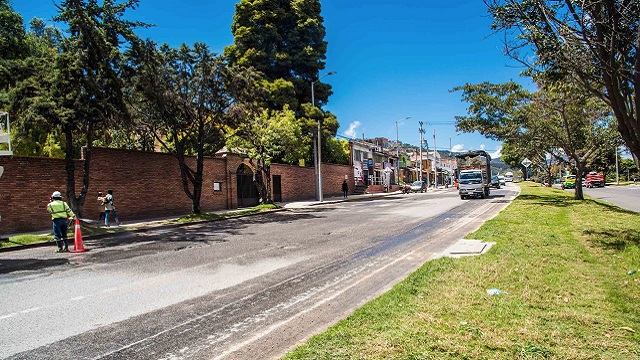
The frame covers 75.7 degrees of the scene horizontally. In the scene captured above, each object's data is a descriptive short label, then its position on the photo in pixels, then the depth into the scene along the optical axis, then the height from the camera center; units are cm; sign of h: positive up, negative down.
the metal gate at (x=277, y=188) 3481 -5
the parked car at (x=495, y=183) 5104 -62
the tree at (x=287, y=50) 3747 +1323
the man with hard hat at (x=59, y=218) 1149 -59
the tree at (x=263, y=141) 2617 +312
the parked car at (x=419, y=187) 5390 -76
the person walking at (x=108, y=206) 1833 -53
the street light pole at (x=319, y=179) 3346 +53
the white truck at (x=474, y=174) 2948 +41
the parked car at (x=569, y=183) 4814 -96
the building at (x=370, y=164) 5616 +295
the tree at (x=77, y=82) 1519 +444
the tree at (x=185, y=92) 1883 +492
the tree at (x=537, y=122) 2302 +324
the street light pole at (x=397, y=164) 7862 +348
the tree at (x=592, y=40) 829 +302
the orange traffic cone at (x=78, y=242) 1167 -133
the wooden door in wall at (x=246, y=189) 3019 -1
